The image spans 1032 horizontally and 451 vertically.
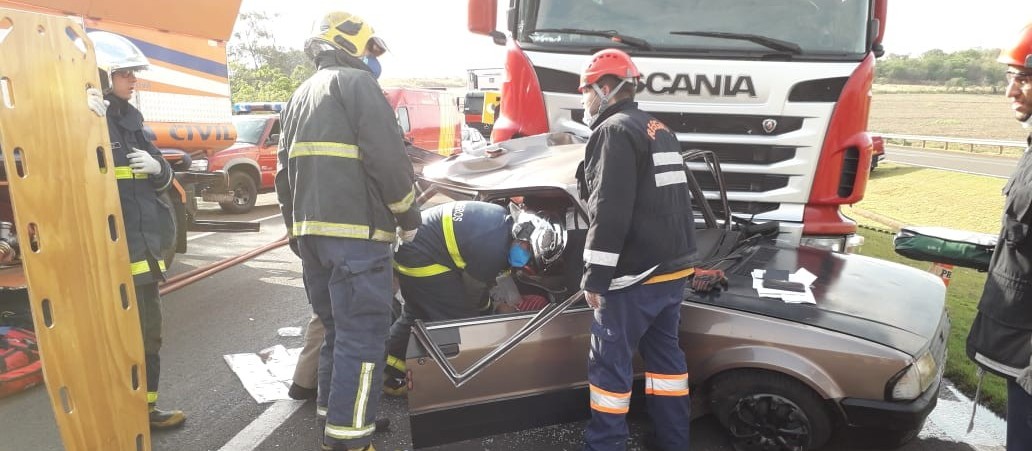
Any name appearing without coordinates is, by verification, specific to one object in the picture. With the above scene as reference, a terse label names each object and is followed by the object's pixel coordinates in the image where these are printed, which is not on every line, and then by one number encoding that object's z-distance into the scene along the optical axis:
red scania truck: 3.88
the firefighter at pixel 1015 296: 1.83
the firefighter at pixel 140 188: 2.88
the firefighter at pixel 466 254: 2.94
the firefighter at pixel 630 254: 2.46
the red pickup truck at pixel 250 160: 9.54
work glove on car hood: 2.85
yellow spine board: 2.09
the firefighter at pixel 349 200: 2.49
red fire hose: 4.70
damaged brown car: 2.47
